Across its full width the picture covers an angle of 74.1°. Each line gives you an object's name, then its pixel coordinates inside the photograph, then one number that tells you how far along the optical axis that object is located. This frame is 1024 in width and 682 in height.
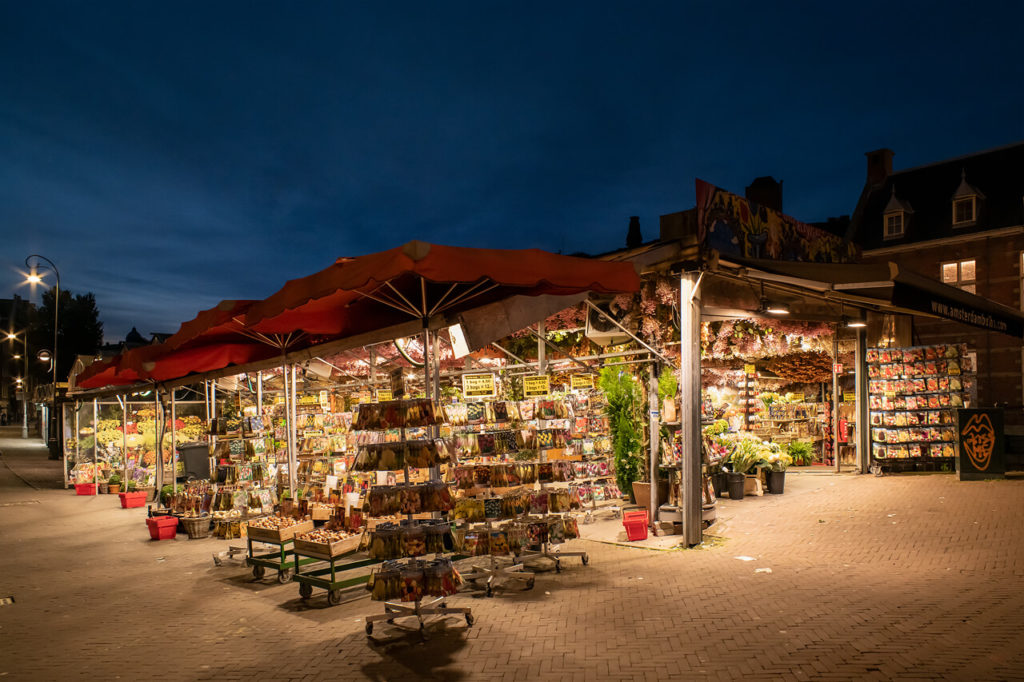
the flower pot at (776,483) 13.34
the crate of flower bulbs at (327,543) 7.11
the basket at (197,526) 11.59
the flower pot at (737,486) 12.95
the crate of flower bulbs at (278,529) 7.98
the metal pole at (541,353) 10.94
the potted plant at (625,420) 10.98
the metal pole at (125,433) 17.32
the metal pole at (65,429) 20.99
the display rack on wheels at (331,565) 6.98
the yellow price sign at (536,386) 8.82
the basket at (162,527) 11.45
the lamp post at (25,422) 48.99
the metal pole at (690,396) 8.99
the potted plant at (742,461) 12.96
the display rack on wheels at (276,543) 7.94
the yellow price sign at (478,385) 8.64
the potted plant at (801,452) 19.02
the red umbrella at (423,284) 5.05
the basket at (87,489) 19.48
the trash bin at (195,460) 20.19
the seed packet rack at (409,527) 5.61
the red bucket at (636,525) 9.48
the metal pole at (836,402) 16.45
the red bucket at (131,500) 16.22
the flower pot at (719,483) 13.35
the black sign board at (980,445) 13.66
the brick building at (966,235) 22.97
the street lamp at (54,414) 26.88
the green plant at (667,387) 10.74
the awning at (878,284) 8.95
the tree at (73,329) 47.38
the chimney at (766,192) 28.70
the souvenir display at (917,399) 15.69
